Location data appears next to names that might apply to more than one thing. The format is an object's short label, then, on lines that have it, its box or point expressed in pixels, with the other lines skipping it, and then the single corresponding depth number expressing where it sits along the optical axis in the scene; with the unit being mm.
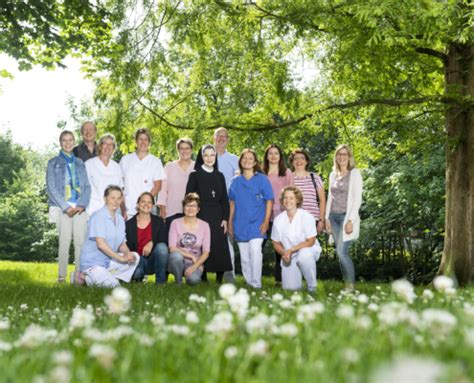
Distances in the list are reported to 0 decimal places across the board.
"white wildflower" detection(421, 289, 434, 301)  3941
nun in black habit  10289
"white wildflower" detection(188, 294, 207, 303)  3936
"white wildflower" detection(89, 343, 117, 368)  2258
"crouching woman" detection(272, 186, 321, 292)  8977
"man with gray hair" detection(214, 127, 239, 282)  10938
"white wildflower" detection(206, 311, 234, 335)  2791
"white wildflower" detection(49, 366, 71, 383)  1980
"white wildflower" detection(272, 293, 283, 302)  3756
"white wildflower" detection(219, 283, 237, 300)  3264
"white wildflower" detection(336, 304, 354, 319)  2983
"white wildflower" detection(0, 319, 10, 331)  3430
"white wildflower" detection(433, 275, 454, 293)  3353
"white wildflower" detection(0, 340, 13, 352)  3089
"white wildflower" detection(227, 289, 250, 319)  3173
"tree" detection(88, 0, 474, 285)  12508
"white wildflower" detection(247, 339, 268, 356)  2441
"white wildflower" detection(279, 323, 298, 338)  2803
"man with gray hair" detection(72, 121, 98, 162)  10820
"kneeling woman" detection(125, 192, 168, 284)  10062
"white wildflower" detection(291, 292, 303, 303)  3830
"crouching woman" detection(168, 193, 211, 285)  9867
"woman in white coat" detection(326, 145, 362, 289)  9617
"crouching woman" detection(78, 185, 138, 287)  9453
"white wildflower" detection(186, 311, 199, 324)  3154
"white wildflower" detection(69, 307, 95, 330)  3162
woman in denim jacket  10422
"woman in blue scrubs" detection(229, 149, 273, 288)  10055
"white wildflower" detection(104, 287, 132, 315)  3070
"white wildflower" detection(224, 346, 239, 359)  2512
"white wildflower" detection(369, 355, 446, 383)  1462
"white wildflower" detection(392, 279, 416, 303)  3316
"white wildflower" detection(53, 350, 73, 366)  2193
